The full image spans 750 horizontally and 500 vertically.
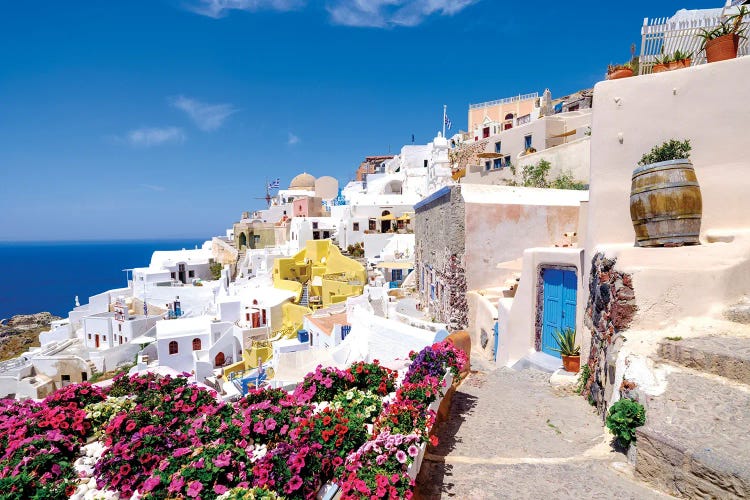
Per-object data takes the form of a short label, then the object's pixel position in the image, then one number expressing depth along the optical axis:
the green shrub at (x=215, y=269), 54.06
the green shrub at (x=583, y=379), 8.46
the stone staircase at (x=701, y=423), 4.35
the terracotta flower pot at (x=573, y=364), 9.61
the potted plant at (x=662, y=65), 8.50
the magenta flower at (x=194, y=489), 4.78
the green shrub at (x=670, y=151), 7.95
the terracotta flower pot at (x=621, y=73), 8.80
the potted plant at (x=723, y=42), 7.85
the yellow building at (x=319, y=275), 31.73
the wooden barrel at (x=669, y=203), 7.24
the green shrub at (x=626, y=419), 5.29
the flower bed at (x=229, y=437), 4.83
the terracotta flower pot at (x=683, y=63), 8.28
